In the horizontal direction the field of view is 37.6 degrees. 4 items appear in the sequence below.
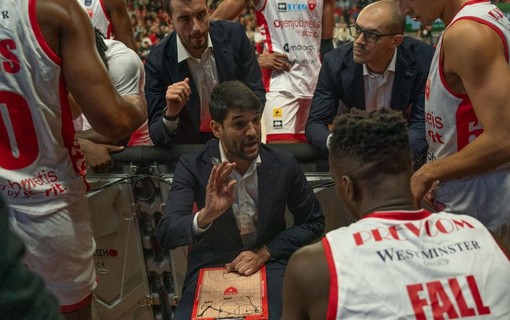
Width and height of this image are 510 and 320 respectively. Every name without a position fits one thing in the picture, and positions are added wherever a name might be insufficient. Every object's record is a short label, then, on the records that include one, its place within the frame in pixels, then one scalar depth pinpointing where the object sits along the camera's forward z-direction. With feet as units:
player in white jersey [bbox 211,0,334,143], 16.51
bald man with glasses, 12.66
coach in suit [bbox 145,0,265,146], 13.20
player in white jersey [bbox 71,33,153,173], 11.47
